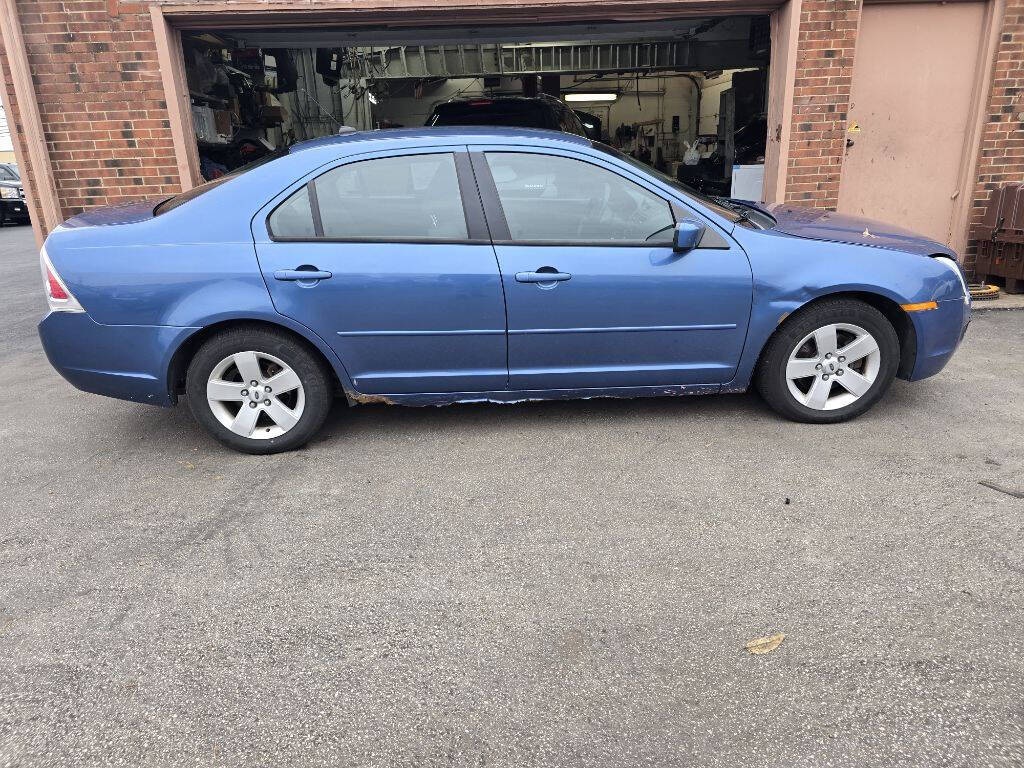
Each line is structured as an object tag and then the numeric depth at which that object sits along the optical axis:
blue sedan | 3.61
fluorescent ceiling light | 17.30
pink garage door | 6.56
